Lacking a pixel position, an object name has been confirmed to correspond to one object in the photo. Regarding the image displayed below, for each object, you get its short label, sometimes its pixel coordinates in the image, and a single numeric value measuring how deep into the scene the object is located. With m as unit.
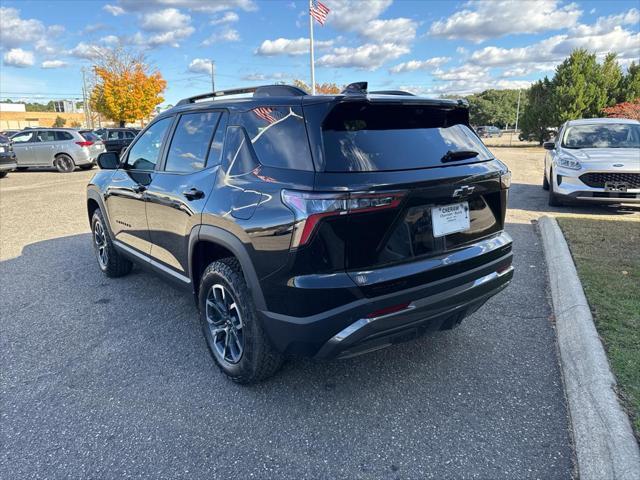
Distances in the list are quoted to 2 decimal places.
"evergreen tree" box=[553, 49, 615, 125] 28.20
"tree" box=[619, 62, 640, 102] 27.98
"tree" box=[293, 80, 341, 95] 44.95
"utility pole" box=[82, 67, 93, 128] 56.97
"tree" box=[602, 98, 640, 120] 22.82
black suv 2.25
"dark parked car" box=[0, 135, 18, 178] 15.08
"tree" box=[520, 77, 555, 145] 29.98
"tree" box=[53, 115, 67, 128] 75.40
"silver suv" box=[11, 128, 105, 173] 17.48
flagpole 20.93
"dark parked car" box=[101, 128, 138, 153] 21.31
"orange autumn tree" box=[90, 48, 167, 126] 35.62
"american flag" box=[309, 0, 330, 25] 19.56
